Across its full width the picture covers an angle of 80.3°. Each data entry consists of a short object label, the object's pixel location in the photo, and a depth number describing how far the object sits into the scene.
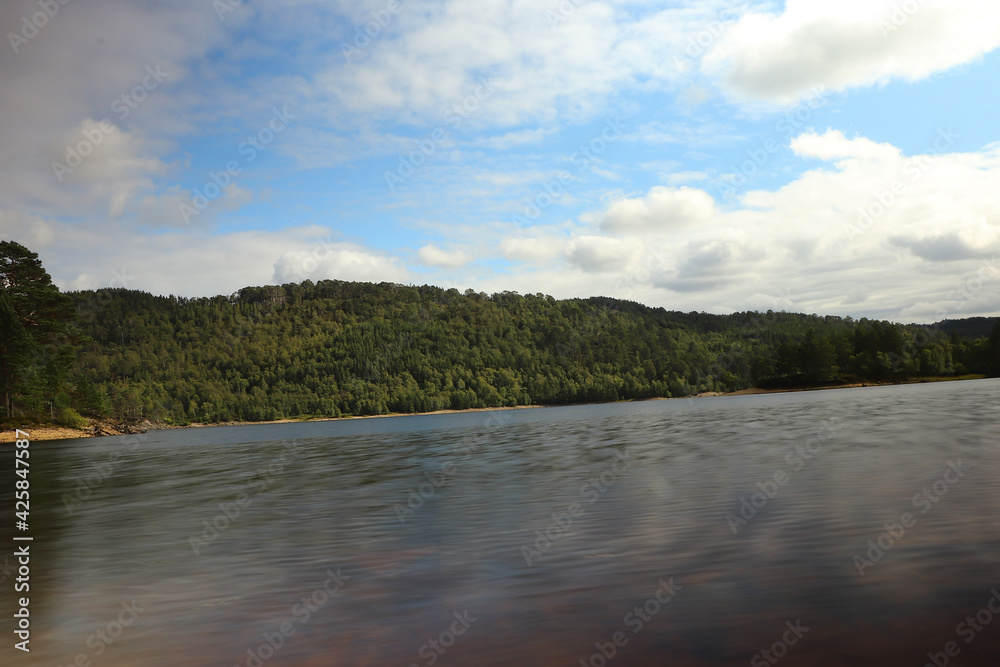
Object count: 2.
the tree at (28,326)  91.38
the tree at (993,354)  162.50
